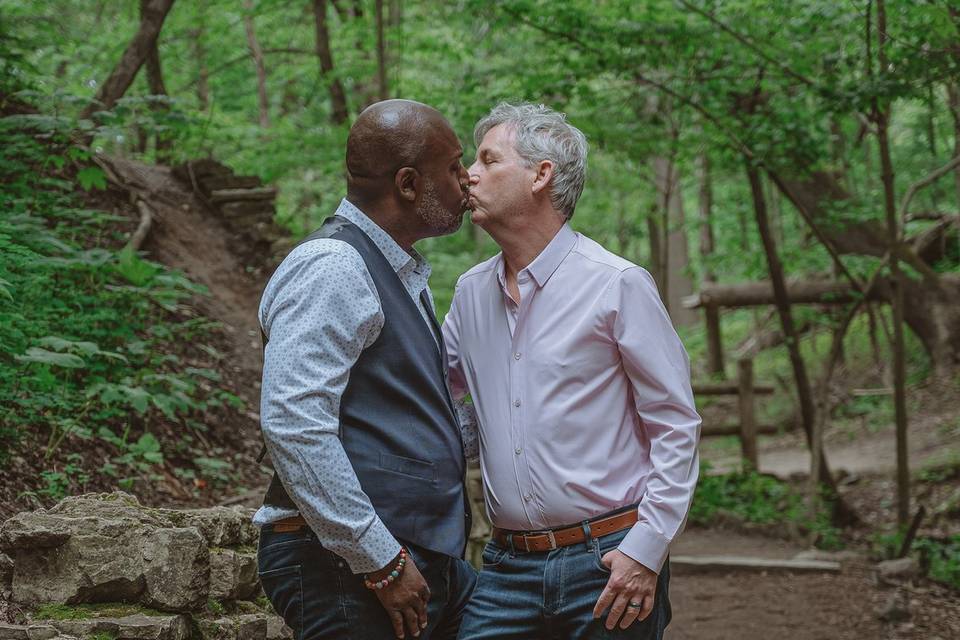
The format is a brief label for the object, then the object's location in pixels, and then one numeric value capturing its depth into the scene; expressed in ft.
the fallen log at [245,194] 33.83
